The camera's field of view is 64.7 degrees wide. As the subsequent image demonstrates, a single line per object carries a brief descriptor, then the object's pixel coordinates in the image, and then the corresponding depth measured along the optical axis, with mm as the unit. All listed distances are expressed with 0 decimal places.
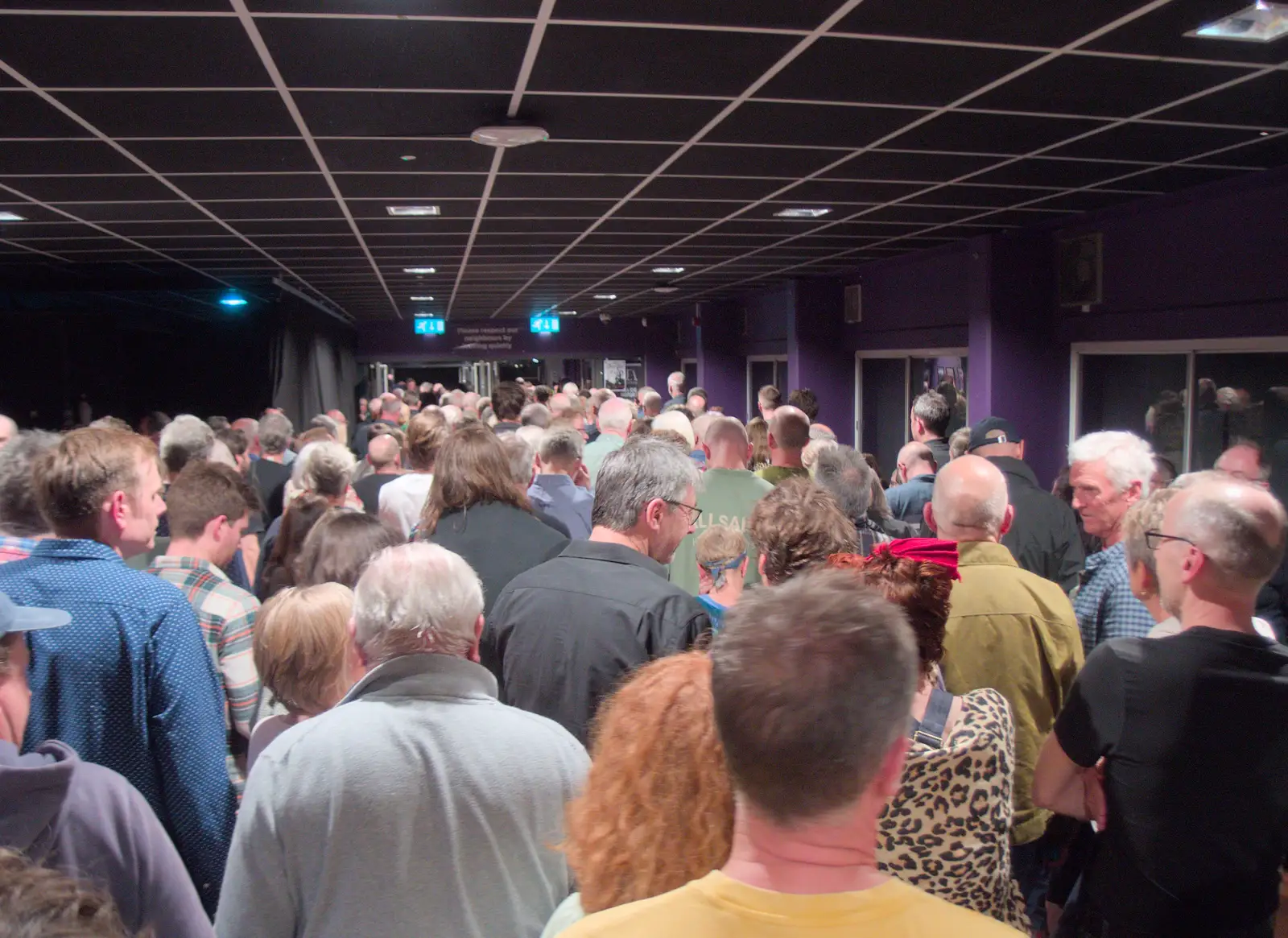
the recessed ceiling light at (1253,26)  2889
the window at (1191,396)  5594
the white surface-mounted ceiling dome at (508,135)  4055
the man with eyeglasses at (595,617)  2443
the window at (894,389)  9117
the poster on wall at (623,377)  21141
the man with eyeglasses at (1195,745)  2004
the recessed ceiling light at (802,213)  6598
